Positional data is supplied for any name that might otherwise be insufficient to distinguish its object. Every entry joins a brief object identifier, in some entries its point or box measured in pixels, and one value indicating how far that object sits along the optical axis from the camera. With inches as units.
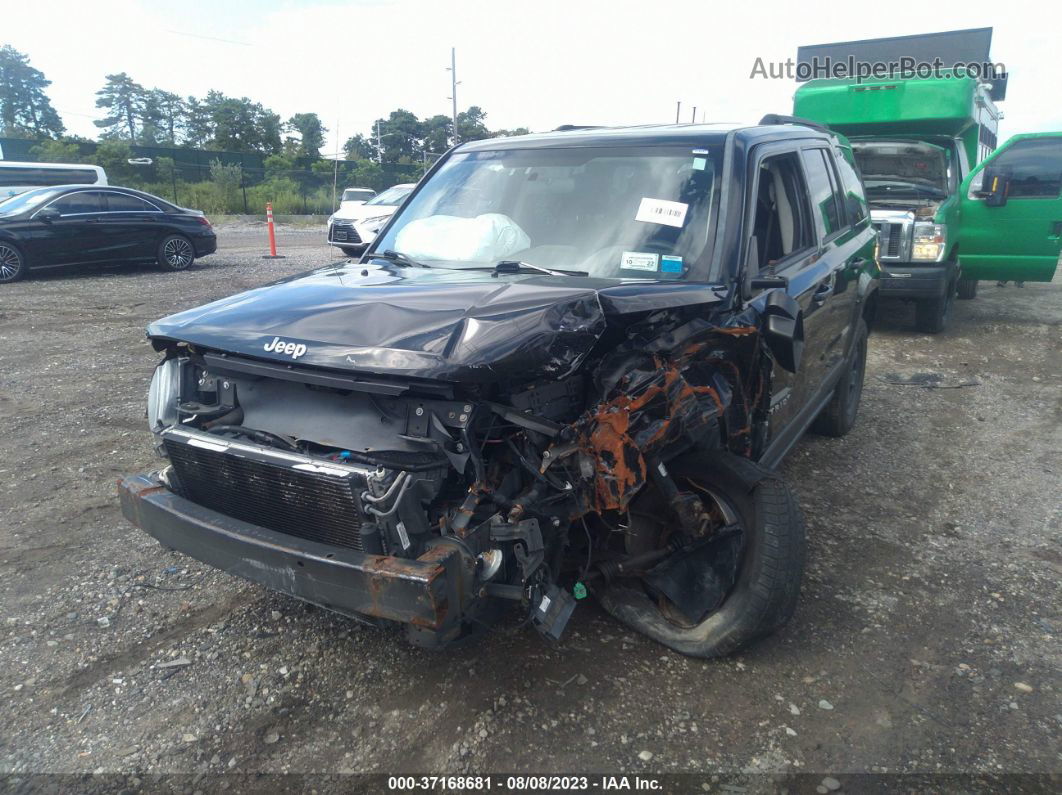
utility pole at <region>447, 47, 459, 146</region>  1704.2
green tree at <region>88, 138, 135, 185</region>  1223.5
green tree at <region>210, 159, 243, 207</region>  1232.8
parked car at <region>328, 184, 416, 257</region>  608.7
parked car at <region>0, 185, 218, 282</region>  470.6
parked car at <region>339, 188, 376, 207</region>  1046.6
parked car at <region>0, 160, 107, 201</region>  703.1
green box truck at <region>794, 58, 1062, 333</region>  345.4
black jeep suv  98.8
